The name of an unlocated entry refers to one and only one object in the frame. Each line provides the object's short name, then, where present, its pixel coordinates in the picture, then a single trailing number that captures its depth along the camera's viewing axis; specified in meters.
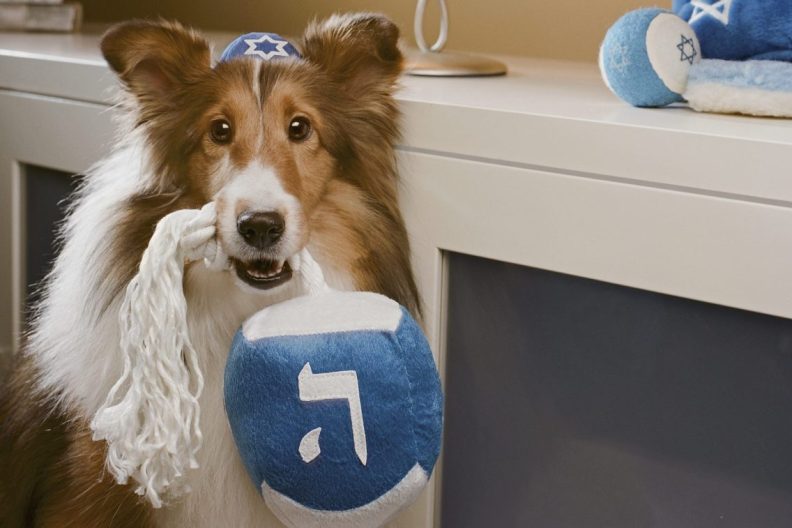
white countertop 1.21
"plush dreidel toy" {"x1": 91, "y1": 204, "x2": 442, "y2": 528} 1.18
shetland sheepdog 1.27
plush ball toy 1.33
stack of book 2.05
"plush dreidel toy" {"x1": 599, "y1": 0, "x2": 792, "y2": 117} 1.31
